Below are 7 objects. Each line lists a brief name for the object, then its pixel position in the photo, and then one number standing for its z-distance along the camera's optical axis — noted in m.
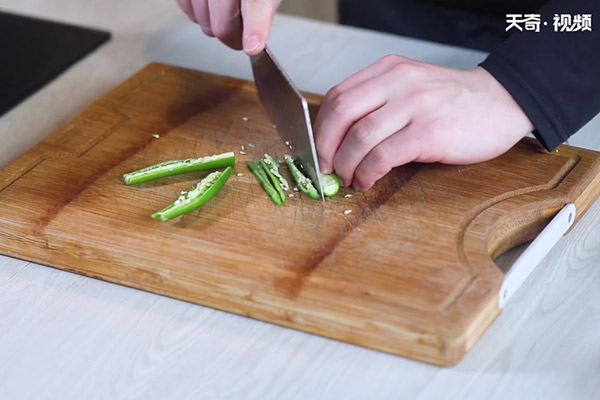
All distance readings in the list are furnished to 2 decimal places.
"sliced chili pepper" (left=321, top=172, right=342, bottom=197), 1.09
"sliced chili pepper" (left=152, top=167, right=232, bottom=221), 1.07
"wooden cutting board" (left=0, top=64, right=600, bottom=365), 0.98
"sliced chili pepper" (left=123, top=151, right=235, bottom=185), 1.12
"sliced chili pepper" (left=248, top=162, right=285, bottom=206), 1.09
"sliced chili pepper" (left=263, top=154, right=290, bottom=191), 1.11
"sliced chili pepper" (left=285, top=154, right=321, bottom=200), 1.09
